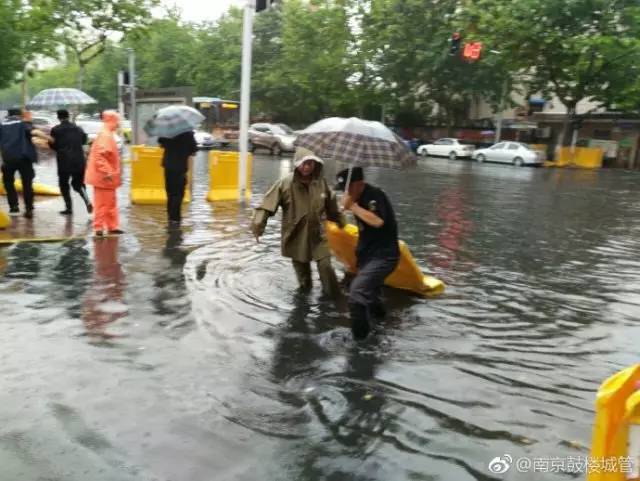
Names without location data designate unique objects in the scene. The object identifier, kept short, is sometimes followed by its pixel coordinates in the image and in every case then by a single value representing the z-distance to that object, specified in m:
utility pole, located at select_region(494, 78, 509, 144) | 39.22
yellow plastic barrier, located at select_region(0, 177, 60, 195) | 12.61
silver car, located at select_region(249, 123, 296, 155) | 33.66
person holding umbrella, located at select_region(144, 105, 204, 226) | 9.36
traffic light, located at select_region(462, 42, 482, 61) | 34.06
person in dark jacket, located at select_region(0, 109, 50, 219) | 9.62
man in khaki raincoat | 6.00
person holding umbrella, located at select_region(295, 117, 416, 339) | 5.17
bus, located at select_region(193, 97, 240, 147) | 42.00
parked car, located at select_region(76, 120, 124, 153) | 31.02
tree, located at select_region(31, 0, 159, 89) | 26.00
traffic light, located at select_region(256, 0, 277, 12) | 11.66
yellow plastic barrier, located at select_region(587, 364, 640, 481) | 2.30
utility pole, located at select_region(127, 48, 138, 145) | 18.22
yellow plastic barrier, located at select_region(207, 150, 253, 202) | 13.12
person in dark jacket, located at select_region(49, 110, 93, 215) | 9.74
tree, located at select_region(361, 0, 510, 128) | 39.94
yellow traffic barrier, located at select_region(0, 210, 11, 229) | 9.09
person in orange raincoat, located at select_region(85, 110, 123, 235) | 8.38
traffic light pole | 12.36
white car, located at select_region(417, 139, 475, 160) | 39.69
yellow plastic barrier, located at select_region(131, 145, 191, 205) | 12.02
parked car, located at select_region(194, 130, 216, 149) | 36.02
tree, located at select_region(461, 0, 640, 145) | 31.56
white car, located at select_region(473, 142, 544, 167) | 35.28
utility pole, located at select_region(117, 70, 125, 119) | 20.23
